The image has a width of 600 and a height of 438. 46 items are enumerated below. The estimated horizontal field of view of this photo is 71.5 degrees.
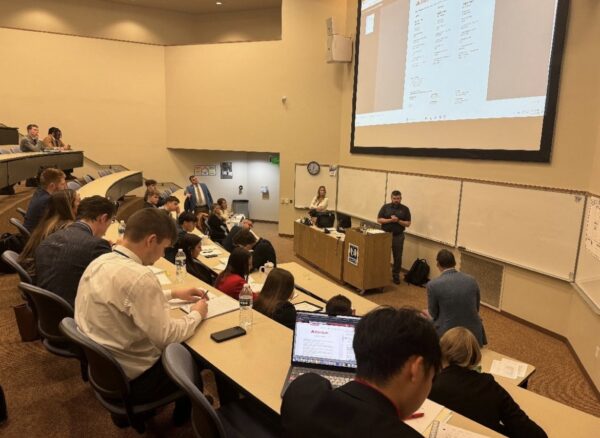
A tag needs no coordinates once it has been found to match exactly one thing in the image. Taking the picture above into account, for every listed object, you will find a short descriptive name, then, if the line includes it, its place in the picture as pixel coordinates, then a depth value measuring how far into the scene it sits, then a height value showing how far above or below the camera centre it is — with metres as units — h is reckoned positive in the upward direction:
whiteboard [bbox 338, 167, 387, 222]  7.79 -0.79
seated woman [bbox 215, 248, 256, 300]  3.34 -1.04
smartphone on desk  2.24 -1.01
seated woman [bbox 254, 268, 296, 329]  2.82 -1.00
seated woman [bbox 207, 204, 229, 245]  6.58 -1.28
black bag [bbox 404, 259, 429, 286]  6.56 -1.86
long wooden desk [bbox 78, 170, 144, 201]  6.13 -0.70
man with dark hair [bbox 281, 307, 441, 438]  1.08 -0.63
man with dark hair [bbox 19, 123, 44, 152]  7.16 -0.03
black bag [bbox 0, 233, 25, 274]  4.82 -1.18
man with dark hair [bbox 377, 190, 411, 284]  6.66 -1.09
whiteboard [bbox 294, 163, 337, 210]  9.31 -0.78
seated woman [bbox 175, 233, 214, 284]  4.05 -1.08
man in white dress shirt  1.93 -0.76
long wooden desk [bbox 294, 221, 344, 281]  6.60 -1.67
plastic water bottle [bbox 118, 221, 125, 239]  4.78 -0.99
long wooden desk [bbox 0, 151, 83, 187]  5.79 -0.36
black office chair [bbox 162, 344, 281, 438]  1.53 -1.11
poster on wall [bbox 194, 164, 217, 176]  11.61 -0.65
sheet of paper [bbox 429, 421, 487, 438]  1.61 -1.07
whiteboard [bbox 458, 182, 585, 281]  4.57 -0.82
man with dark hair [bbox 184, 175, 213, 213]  8.63 -1.08
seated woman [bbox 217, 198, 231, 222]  6.96 -1.06
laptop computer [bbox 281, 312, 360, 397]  1.94 -0.91
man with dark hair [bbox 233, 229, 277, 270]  4.40 -1.07
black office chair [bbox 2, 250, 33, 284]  2.85 -0.86
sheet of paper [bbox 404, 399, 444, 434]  1.67 -1.07
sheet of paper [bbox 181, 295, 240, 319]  2.59 -1.01
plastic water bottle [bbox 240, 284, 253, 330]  2.46 -0.99
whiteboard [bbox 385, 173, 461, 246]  6.11 -0.75
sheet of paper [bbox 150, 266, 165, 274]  3.54 -1.06
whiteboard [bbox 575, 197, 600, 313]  3.96 -0.94
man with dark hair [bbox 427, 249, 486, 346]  3.30 -1.15
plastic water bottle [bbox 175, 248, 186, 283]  3.40 -1.02
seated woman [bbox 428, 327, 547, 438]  1.83 -1.07
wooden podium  5.96 -1.53
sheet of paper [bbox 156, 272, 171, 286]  3.28 -1.06
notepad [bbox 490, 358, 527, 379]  2.70 -1.39
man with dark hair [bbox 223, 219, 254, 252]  5.20 -1.17
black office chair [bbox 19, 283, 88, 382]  2.36 -1.08
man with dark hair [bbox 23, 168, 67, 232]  4.33 -0.56
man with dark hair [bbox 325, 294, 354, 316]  2.83 -1.08
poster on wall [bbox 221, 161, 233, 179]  11.89 -0.61
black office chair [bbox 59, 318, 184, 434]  1.86 -1.15
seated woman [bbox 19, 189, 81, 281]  3.12 -0.62
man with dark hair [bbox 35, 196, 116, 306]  2.60 -0.72
